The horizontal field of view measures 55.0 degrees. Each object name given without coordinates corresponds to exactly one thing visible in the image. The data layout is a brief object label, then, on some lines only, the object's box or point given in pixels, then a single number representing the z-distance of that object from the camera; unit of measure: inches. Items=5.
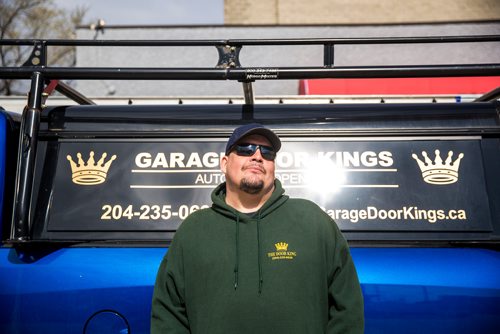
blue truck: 91.9
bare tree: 986.1
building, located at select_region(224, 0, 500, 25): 668.7
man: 73.9
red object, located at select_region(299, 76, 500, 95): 389.1
